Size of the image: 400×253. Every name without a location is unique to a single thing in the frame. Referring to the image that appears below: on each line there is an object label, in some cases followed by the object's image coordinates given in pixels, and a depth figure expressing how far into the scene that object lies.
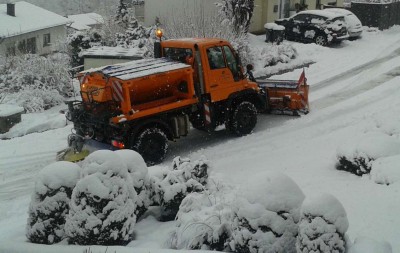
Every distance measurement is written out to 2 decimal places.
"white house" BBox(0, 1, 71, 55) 34.81
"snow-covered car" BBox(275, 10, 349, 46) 22.91
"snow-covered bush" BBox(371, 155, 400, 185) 7.73
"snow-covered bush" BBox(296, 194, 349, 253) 5.18
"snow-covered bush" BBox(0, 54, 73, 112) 15.92
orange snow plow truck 9.98
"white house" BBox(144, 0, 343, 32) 24.31
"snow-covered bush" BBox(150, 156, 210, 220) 7.02
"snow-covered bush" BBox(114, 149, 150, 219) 6.95
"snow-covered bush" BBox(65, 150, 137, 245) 5.91
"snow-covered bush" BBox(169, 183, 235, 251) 6.01
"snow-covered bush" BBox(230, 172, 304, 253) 5.52
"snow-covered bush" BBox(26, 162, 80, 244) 6.20
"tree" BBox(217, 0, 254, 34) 21.12
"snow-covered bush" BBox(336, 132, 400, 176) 8.34
